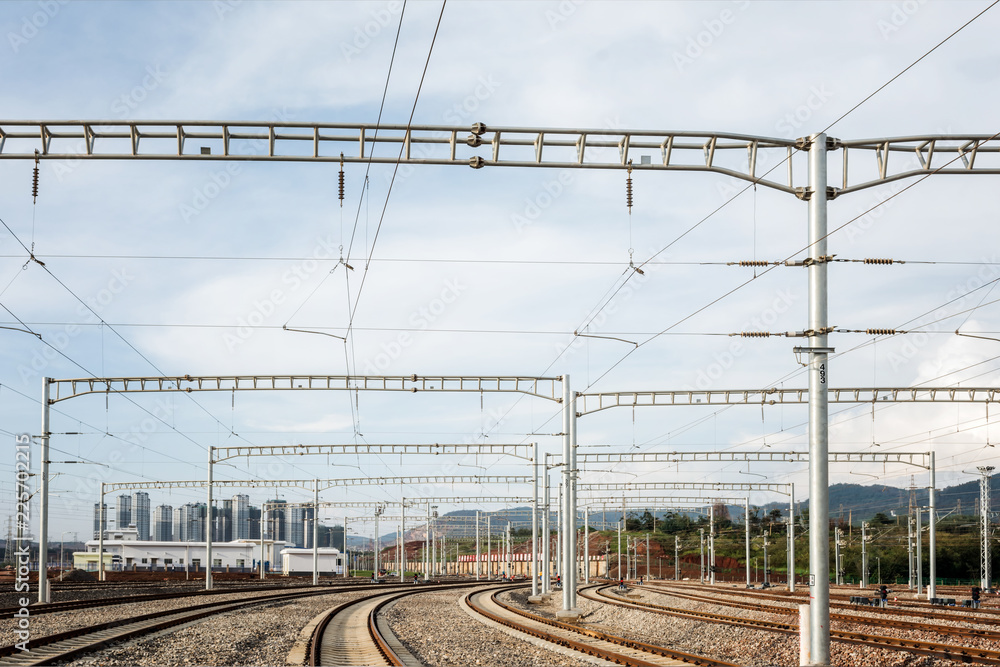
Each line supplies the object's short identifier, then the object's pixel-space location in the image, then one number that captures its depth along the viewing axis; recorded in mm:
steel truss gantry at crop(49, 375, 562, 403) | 38469
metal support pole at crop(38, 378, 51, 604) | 35969
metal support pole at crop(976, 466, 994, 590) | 56156
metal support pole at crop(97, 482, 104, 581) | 76694
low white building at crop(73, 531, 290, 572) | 123312
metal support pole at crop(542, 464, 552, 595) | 52812
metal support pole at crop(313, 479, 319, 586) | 75900
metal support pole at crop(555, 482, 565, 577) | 50025
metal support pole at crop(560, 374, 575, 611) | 36906
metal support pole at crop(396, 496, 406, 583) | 86500
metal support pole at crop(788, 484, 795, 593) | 62062
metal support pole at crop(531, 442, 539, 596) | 50938
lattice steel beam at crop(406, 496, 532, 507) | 87812
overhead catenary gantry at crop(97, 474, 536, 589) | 71975
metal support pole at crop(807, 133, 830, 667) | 16250
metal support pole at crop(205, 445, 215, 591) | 59594
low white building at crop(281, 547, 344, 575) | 125562
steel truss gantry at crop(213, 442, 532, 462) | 55134
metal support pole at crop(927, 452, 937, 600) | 46969
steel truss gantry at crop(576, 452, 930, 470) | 55219
